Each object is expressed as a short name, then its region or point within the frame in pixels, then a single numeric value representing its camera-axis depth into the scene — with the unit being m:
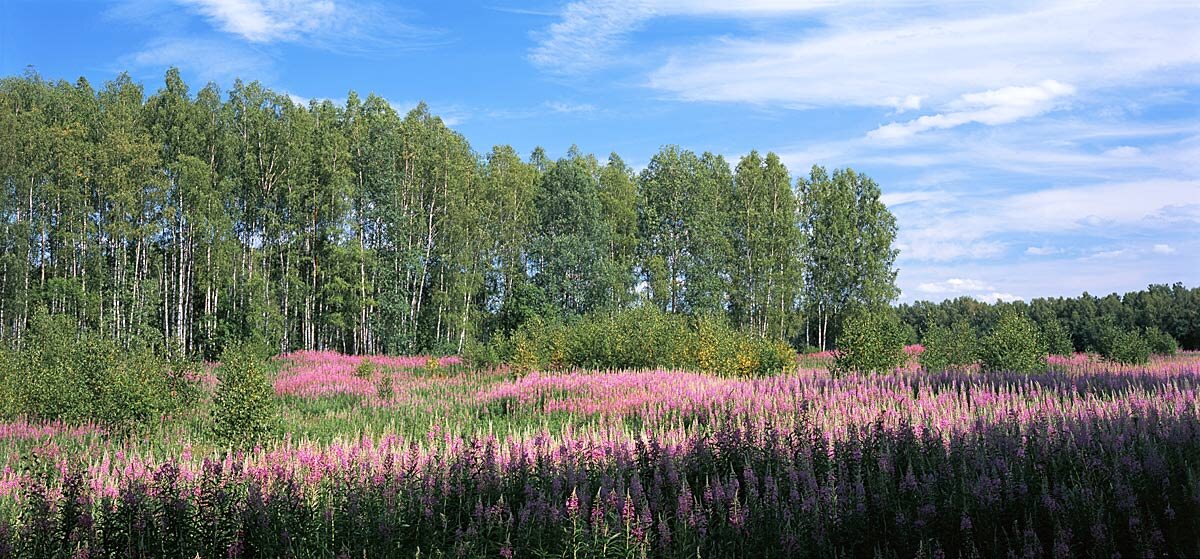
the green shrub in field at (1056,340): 28.67
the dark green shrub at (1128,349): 24.69
